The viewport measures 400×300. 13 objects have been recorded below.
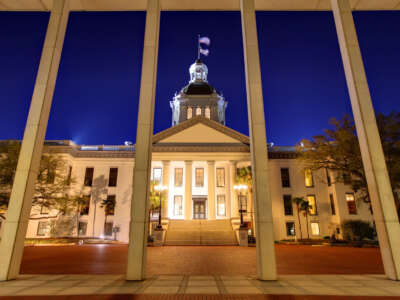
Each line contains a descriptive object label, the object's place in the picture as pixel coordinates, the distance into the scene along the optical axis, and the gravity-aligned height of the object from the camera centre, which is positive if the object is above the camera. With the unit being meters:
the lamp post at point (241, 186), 22.22 +3.12
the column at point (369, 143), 6.85 +2.33
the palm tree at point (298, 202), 29.27 +2.11
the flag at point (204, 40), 45.28 +33.94
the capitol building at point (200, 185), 28.62 +4.48
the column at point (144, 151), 6.61 +2.05
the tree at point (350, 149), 18.69 +5.68
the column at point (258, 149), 6.64 +2.11
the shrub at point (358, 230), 25.86 -1.20
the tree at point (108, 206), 29.55 +1.72
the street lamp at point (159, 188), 21.76 +3.01
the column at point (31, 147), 6.80 +2.24
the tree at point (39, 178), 20.45 +3.80
